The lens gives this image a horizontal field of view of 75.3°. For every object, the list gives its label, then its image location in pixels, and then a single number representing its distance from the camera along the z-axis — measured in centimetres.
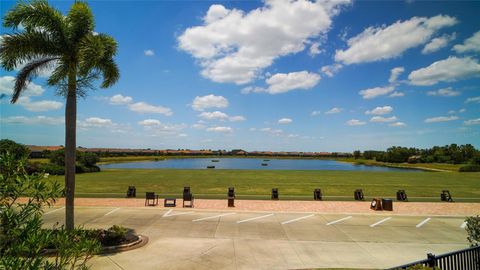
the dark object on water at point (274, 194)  2714
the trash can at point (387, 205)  2305
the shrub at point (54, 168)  4923
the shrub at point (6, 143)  5222
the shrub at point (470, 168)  7218
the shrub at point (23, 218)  446
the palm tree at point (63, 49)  1320
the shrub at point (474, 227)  987
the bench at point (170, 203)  2334
